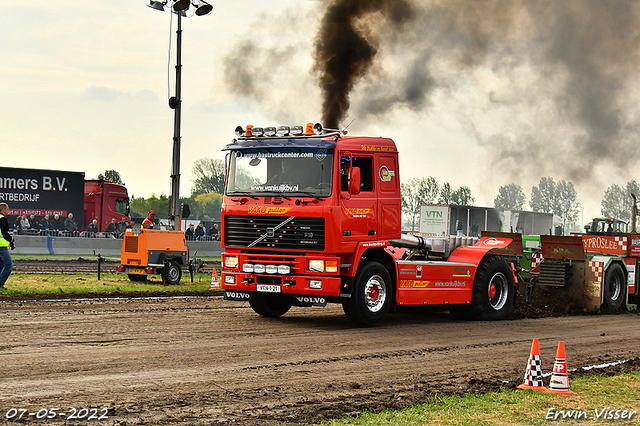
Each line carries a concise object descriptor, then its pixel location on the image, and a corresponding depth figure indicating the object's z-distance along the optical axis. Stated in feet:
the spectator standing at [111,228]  116.47
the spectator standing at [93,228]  116.40
